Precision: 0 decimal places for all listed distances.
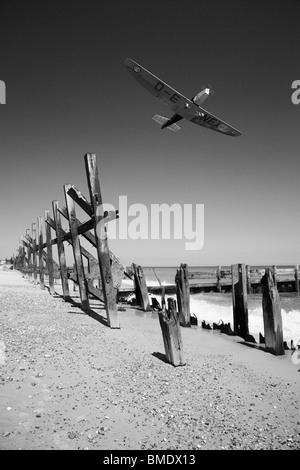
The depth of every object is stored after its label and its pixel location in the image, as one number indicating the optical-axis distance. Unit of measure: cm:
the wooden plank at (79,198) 768
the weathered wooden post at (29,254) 2282
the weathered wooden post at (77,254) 948
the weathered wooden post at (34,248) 1989
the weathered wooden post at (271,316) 643
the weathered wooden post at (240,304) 865
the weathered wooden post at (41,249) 1622
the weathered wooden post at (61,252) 1142
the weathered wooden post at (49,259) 1413
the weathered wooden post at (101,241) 699
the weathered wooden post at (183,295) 927
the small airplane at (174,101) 1680
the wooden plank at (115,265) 949
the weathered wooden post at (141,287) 1164
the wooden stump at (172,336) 488
